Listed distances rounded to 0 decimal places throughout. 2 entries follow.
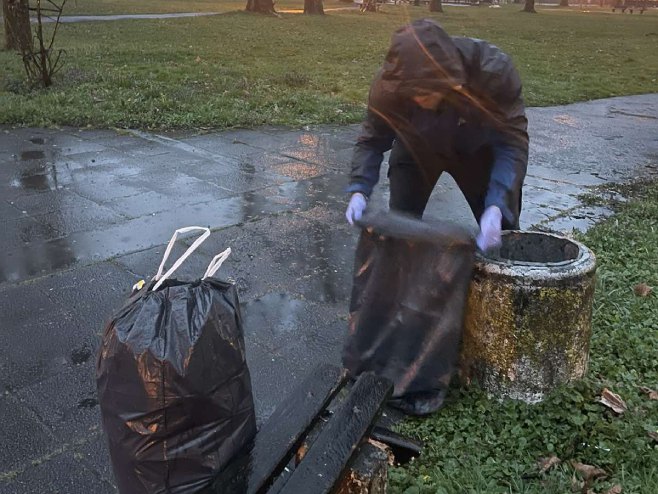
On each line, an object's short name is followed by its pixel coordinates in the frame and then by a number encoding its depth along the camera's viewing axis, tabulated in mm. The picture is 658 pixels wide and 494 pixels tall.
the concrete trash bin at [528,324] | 2869
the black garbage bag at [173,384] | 1923
